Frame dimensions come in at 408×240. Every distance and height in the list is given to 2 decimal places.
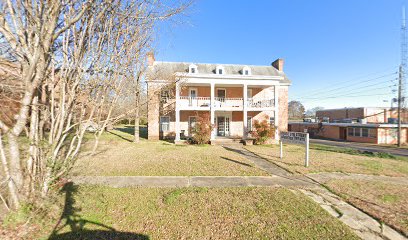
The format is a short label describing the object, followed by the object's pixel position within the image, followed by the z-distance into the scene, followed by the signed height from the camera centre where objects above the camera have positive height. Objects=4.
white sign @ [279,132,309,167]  8.60 -0.99
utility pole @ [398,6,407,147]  21.64 +3.75
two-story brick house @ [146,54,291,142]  17.05 +2.02
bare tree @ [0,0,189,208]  3.27 +0.96
